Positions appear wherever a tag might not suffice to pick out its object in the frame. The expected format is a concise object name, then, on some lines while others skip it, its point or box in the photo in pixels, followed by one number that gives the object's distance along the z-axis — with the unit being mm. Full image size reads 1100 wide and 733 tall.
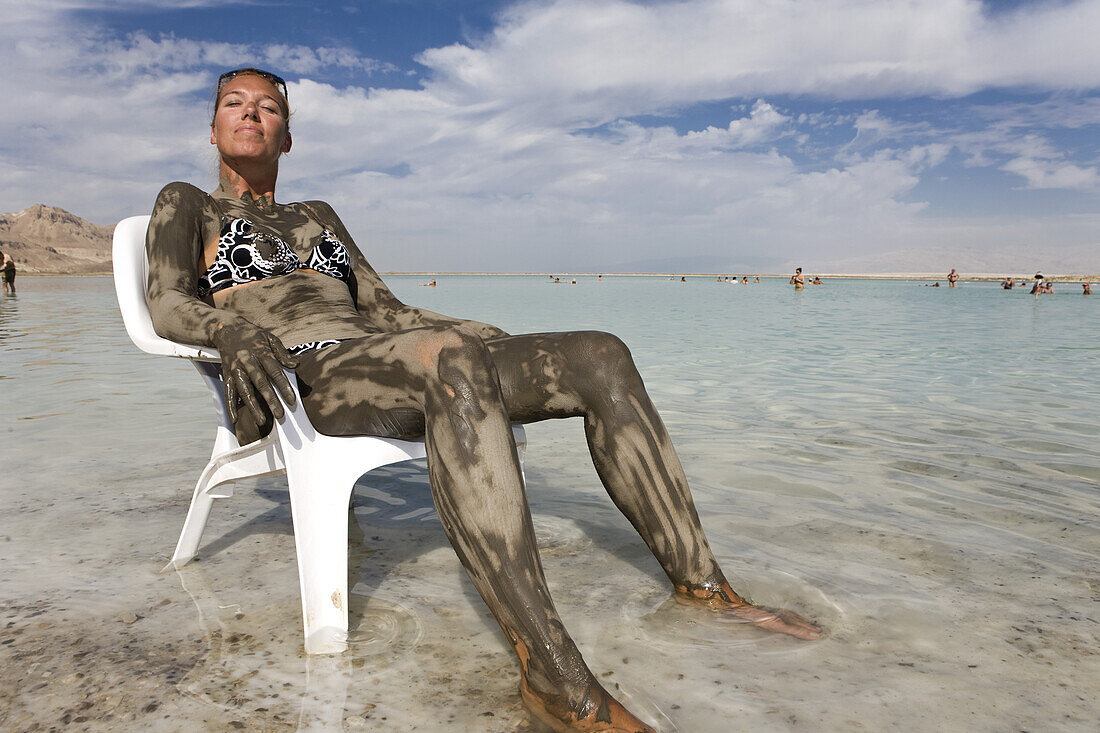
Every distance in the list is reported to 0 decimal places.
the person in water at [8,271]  25611
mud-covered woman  1584
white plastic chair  1843
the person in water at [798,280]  40272
